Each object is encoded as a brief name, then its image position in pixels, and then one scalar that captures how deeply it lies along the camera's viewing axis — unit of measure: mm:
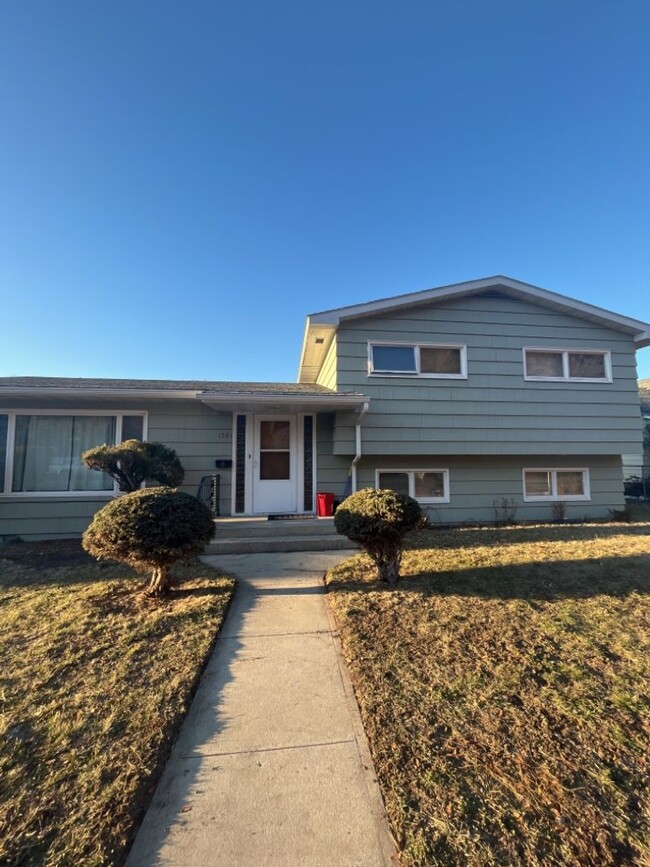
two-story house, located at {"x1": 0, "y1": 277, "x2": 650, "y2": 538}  8086
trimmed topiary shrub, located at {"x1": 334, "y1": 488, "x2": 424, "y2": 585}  4445
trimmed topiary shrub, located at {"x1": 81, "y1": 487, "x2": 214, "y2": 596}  4148
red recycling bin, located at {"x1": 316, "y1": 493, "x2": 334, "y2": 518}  8086
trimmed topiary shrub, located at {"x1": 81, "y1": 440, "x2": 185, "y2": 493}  6719
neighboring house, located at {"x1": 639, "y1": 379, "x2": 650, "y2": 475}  13055
